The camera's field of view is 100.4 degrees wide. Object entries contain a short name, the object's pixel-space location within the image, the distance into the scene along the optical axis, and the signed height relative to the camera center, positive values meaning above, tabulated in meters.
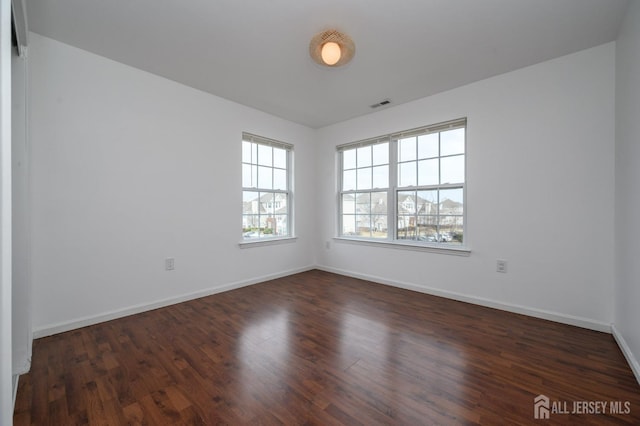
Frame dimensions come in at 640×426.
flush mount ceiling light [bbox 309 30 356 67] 2.18 +1.37
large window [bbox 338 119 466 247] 3.41 +0.35
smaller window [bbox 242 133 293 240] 3.99 +0.37
